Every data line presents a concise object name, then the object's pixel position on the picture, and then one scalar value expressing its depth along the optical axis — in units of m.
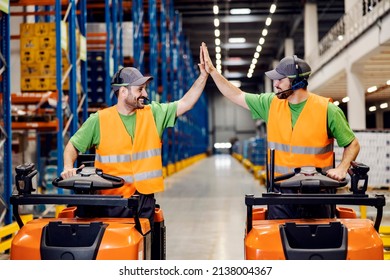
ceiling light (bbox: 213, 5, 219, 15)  23.44
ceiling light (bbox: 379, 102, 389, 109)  30.66
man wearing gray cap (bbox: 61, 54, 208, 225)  3.92
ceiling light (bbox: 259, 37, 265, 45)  33.64
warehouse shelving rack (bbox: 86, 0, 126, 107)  10.90
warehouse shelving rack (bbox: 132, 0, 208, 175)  16.02
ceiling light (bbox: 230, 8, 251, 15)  25.73
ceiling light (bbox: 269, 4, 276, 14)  26.22
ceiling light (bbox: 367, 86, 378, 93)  23.56
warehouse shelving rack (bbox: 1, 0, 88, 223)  6.47
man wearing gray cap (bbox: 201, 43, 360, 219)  3.87
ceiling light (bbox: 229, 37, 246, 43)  31.80
